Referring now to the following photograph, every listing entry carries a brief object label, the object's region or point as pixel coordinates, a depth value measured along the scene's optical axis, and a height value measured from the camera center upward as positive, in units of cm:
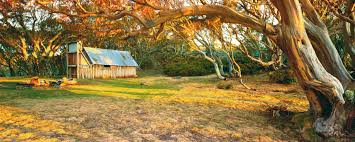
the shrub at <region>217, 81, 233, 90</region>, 1898 -110
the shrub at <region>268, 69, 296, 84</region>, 2064 -52
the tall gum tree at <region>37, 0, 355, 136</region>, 626 +57
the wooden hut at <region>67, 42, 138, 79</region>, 3097 +94
